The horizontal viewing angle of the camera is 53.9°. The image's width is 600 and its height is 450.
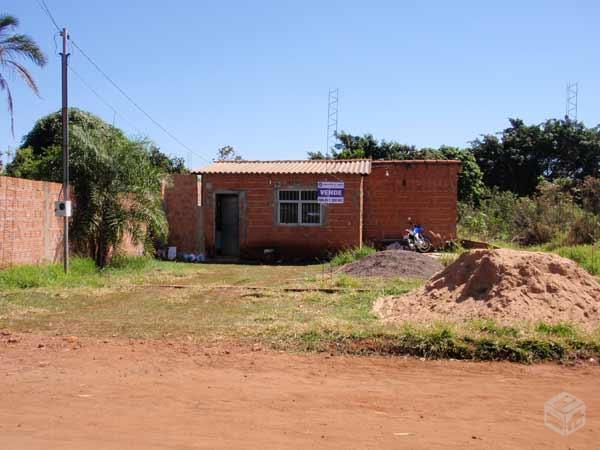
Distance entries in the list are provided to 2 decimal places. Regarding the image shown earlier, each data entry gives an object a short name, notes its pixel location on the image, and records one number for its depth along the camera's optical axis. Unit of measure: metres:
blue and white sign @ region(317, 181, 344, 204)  18.72
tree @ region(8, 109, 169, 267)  14.77
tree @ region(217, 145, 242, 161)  41.91
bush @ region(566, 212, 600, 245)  18.14
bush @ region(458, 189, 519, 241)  22.94
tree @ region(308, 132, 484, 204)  29.67
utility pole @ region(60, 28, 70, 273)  13.07
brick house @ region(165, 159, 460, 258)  19.36
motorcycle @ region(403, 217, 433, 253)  19.12
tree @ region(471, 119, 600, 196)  33.84
